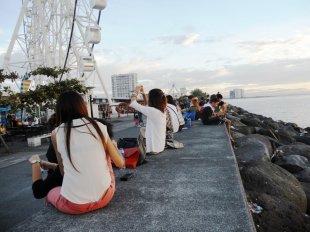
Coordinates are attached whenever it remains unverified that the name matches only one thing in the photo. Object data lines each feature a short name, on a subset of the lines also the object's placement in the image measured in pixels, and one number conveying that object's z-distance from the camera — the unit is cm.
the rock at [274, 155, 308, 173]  739
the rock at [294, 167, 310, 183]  690
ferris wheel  2388
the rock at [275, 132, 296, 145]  1385
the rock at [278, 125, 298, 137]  1478
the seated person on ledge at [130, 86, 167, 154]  562
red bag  504
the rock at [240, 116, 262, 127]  1738
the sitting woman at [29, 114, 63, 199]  327
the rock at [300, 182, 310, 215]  547
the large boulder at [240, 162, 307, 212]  480
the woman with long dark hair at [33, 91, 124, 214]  298
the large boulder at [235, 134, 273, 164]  752
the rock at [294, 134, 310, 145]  1532
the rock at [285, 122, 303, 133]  2456
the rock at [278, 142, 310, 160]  956
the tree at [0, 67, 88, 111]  1116
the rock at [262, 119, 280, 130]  1789
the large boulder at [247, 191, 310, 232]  382
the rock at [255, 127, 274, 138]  1294
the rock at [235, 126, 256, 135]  1276
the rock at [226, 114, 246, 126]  1515
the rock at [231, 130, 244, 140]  1060
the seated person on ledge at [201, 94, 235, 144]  1125
